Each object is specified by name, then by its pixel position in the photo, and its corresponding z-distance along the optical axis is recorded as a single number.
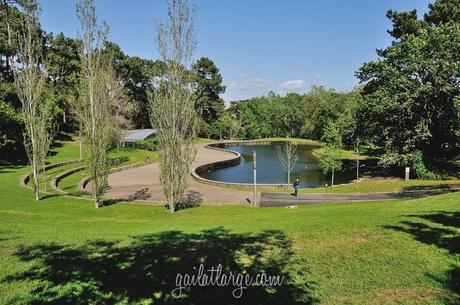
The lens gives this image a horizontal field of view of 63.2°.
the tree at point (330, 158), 39.34
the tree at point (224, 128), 101.31
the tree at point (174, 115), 19.47
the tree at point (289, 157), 38.92
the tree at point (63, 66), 61.12
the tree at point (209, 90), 97.56
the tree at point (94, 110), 21.39
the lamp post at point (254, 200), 24.86
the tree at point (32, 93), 22.61
